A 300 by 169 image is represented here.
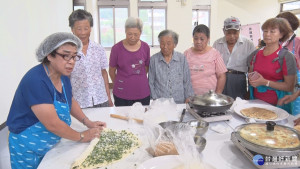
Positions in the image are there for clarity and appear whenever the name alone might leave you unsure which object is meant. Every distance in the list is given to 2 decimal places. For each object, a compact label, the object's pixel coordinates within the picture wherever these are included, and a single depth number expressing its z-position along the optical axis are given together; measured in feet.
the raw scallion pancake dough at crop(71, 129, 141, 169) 3.64
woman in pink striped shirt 7.34
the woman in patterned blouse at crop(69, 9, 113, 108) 6.43
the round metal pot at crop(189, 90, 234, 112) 4.84
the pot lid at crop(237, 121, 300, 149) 3.29
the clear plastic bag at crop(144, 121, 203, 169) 3.33
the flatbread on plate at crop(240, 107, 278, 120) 5.15
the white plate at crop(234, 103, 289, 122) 5.08
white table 3.59
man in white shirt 8.27
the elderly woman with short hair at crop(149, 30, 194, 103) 7.11
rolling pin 5.23
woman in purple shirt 7.69
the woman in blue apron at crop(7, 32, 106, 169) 3.82
